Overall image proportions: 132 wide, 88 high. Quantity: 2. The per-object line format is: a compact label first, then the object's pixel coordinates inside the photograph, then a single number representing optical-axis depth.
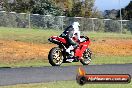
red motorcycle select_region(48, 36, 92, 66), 20.86
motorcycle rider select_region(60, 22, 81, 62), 21.24
